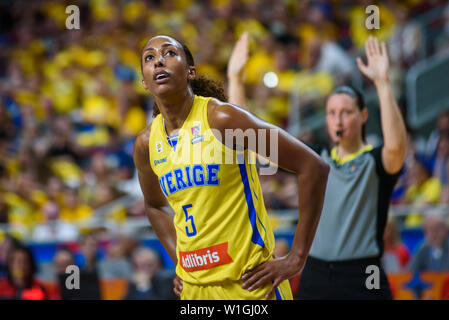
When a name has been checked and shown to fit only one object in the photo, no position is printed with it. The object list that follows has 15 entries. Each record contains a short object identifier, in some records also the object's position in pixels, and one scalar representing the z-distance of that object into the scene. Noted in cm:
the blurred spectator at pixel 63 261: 1160
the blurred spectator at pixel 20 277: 984
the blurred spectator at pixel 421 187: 1242
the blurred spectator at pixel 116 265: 1191
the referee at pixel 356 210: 658
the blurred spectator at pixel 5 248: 1089
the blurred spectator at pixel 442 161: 1275
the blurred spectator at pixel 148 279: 1020
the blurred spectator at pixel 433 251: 1010
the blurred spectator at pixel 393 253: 1061
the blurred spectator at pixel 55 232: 1375
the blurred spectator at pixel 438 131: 1338
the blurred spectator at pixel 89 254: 1209
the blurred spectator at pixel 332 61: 1514
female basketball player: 491
